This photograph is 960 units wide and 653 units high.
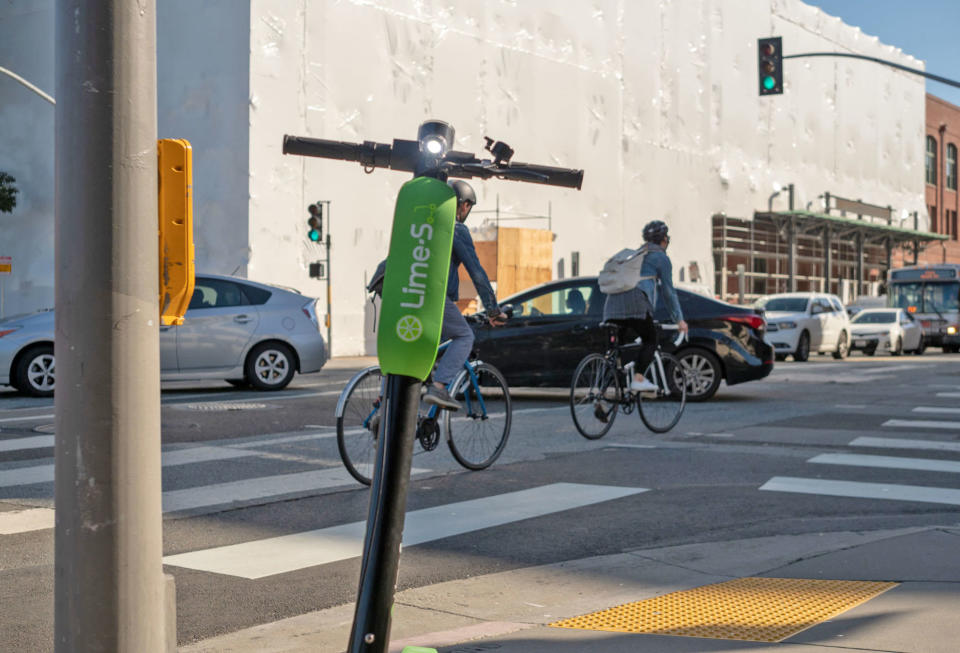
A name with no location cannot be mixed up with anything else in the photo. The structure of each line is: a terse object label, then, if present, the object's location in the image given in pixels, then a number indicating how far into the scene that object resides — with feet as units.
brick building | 209.26
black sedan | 45.47
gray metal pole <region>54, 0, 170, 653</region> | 8.93
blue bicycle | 23.95
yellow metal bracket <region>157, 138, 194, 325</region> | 9.62
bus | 122.52
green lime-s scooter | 8.71
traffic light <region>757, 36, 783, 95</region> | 74.13
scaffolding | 147.84
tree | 97.91
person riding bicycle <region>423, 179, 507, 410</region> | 23.24
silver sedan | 46.32
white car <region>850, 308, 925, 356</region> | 110.63
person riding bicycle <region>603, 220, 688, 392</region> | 33.71
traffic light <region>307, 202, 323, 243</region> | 86.79
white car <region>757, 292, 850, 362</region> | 89.04
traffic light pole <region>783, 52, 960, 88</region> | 72.38
